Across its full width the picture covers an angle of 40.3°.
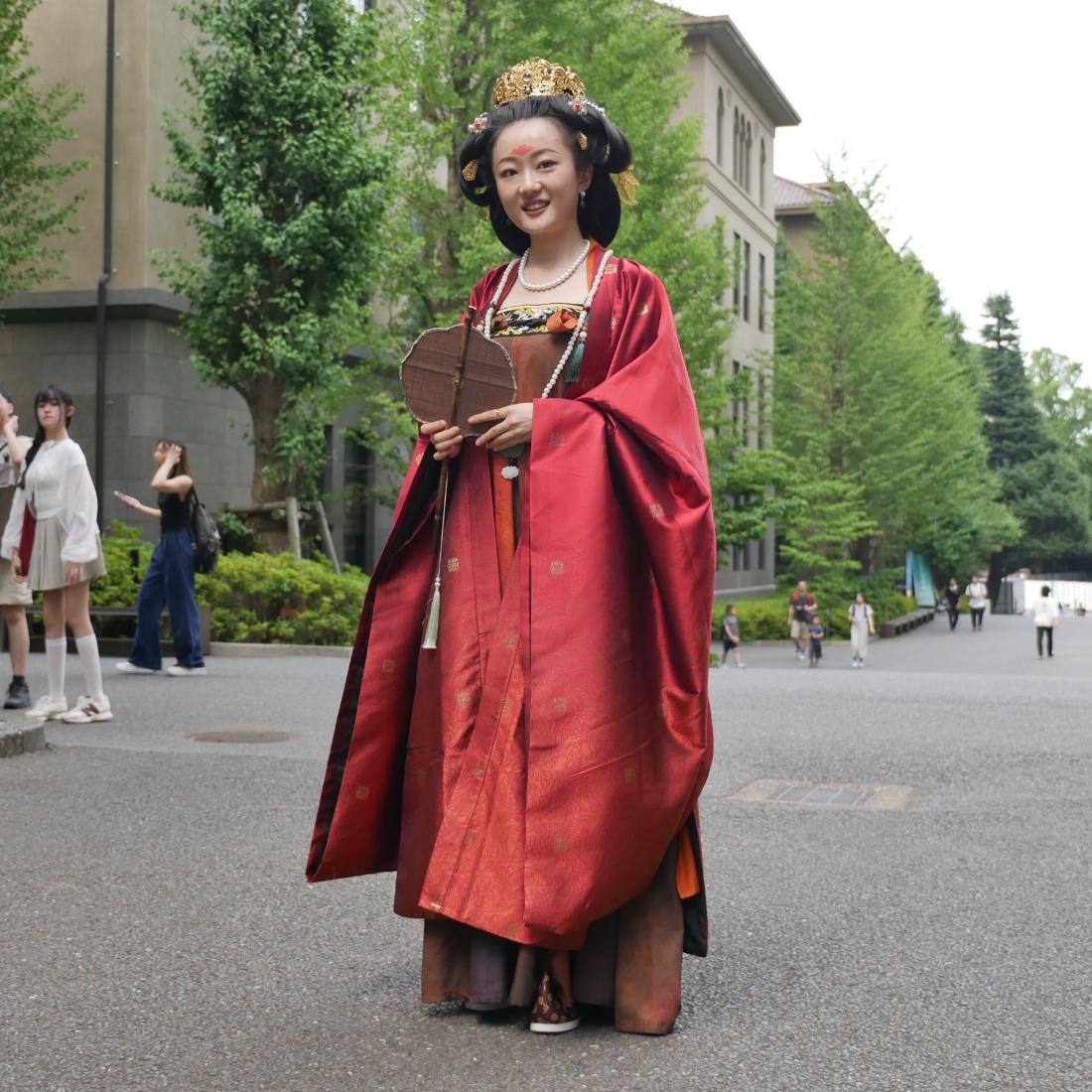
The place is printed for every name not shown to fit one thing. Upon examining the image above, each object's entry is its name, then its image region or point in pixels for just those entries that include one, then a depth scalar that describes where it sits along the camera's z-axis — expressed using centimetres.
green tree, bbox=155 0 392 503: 1850
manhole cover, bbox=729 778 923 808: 688
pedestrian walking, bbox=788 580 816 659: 2839
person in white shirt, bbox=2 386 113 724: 814
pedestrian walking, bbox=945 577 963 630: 4750
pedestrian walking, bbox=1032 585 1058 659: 2834
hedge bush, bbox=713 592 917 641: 3556
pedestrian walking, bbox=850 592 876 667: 2791
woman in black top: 1224
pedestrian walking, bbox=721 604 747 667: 2517
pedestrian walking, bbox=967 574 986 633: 4556
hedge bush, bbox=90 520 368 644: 1611
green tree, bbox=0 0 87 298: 2012
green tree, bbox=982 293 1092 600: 7006
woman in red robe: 333
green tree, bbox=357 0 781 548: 2191
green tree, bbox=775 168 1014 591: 4016
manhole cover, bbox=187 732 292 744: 850
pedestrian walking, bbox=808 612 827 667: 2650
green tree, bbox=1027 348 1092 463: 10625
